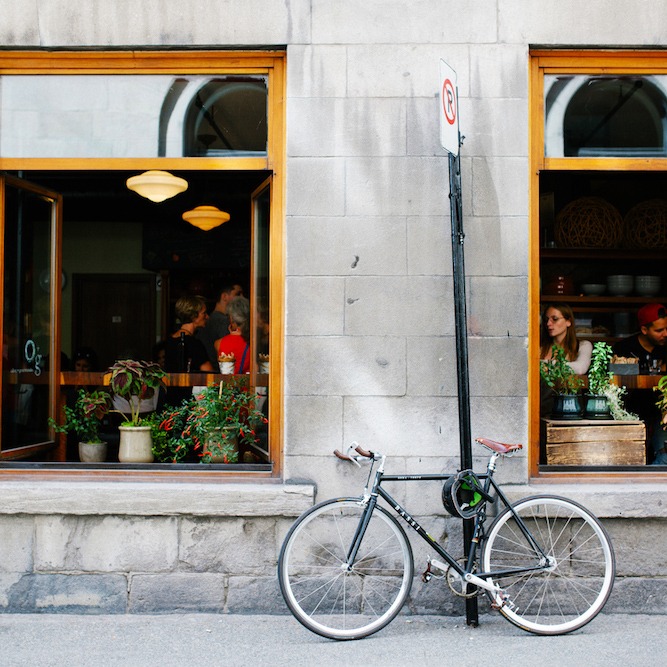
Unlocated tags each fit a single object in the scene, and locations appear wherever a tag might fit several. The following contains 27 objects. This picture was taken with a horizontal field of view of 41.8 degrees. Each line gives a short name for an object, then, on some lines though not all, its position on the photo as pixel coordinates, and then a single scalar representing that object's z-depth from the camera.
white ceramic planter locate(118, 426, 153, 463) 6.10
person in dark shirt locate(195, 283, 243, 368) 7.53
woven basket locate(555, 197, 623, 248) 8.56
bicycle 5.04
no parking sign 5.00
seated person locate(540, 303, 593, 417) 6.43
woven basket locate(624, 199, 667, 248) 8.52
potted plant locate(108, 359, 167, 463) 6.12
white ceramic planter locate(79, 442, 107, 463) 6.16
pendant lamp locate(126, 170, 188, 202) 6.24
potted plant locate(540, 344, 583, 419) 6.04
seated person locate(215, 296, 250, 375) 6.52
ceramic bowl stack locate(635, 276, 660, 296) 8.78
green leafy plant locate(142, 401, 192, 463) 6.10
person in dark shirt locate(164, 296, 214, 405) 6.86
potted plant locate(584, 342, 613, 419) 6.09
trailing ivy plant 6.12
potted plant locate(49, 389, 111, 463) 6.19
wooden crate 5.90
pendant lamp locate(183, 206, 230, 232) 9.06
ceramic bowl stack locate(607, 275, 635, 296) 8.78
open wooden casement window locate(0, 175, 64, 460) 6.09
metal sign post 5.18
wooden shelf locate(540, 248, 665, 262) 8.75
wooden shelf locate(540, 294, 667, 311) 8.77
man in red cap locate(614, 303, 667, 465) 6.17
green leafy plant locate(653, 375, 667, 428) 6.27
